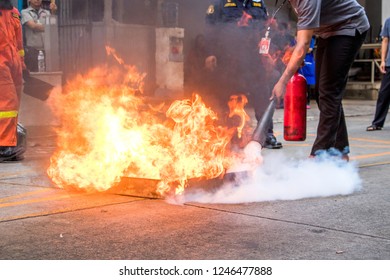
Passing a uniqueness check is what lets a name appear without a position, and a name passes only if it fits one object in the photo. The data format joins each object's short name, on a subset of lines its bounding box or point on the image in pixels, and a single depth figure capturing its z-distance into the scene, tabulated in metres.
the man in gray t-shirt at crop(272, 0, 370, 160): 8.39
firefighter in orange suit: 10.15
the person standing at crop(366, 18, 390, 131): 14.94
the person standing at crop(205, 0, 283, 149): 11.51
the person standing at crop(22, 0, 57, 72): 15.58
